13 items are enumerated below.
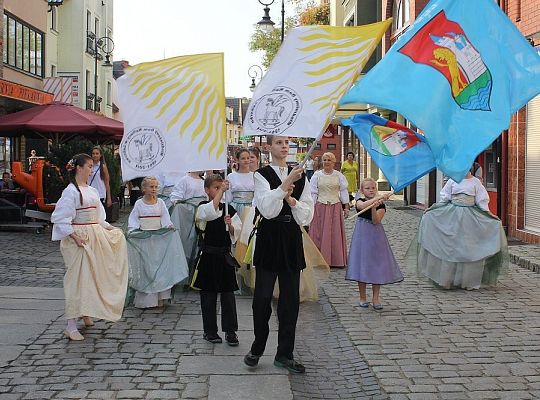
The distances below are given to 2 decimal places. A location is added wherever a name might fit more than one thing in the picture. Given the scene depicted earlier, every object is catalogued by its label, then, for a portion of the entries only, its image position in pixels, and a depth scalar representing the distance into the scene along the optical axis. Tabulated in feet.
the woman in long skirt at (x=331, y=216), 38.22
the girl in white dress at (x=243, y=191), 30.49
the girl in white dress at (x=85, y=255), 22.31
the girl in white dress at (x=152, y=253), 26.99
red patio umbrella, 55.62
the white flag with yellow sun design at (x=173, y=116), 21.56
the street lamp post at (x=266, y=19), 82.00
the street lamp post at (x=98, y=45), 135.66
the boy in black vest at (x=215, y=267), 21.80
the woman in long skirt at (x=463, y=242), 31.53
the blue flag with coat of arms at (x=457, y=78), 17.87
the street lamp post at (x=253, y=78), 102.04
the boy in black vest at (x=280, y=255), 18.66
